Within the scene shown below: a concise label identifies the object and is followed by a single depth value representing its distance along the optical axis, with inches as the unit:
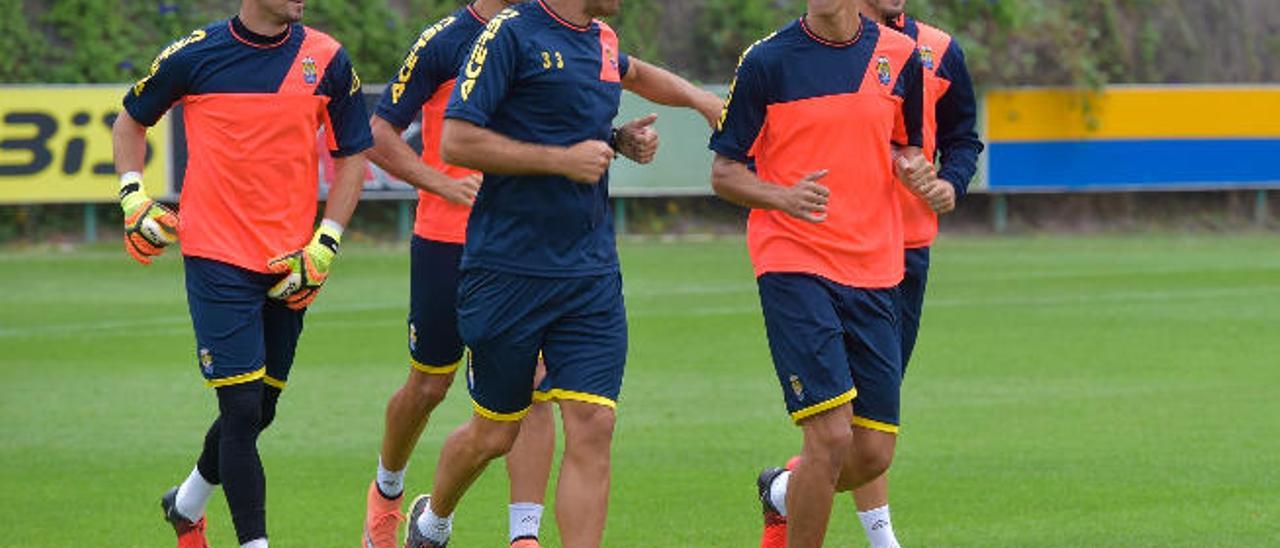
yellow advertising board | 2119.8
